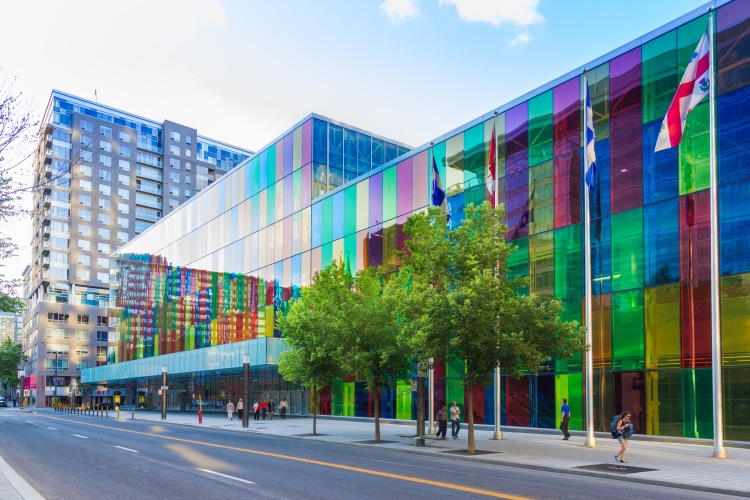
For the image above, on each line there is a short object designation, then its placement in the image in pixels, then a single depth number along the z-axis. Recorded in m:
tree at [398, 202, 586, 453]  22.78
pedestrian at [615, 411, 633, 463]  19.80
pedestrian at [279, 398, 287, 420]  50.03
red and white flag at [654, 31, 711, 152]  21.12
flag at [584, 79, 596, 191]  24.98
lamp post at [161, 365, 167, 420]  53.35
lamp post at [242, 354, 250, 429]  39.56
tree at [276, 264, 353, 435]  30.55
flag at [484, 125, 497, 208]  28.17
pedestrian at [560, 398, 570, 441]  27.40
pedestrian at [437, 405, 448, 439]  29.19
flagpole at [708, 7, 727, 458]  20.98
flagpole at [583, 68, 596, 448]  24.73
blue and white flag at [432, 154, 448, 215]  28.94
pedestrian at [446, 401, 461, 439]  29.31
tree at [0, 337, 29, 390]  138.62
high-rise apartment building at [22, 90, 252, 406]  125.19
